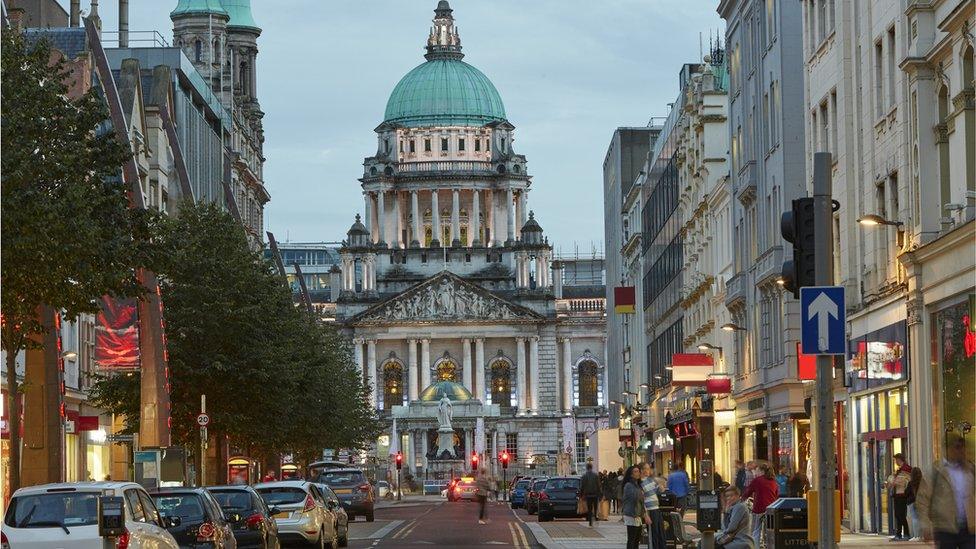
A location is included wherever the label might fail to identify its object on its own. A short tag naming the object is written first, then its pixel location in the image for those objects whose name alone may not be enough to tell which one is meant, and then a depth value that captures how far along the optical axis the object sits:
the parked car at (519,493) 95.00
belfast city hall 196.12
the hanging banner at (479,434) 186.50
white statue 179.25
